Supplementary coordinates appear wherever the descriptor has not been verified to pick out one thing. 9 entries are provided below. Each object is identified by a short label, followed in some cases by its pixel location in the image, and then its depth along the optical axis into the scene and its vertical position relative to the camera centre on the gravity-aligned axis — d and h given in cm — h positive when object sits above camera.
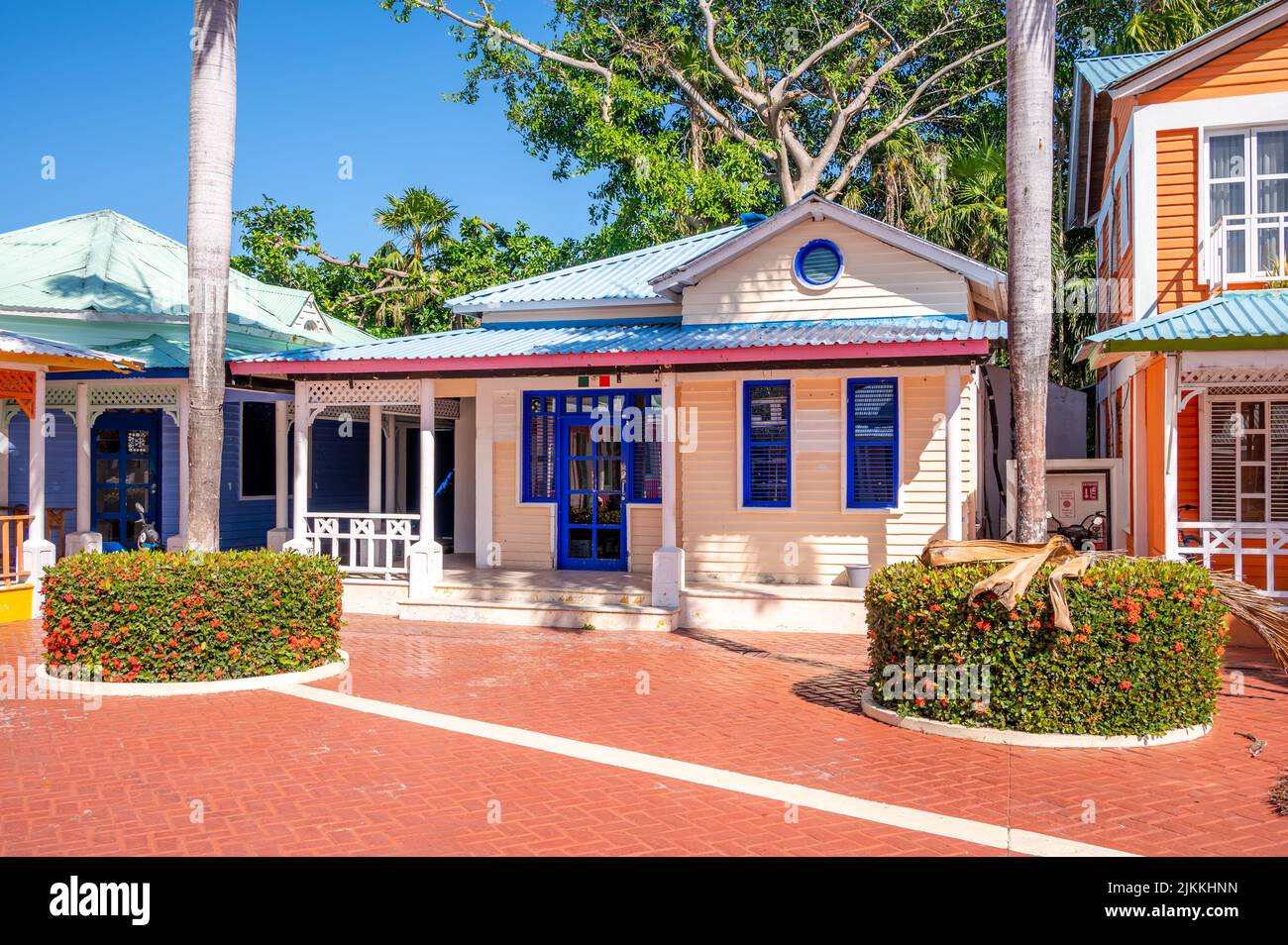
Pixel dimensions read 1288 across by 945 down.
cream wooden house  1316 +68
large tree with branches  2864 +1150
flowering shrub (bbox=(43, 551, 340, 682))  923 -119
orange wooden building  1220 +274
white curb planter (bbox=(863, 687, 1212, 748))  738 -183
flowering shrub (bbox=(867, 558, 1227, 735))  740 -123
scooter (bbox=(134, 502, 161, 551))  1574 -81
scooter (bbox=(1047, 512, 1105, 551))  1463 -71
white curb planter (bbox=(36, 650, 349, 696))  913 -179
